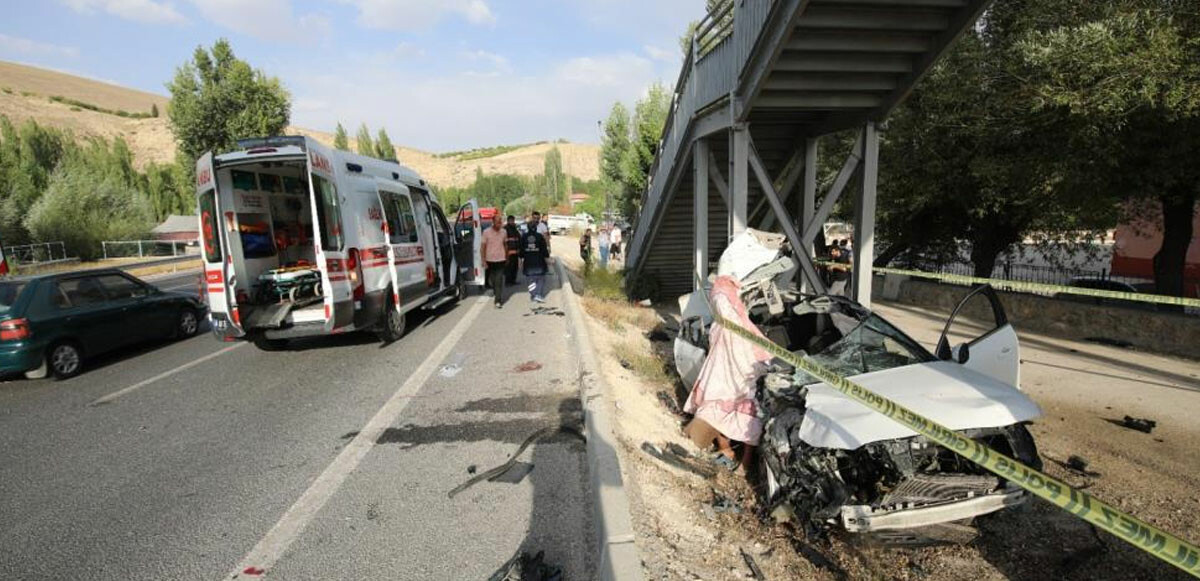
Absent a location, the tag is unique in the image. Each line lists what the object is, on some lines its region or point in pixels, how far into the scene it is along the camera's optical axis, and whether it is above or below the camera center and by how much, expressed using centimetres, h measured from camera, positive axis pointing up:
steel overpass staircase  617 +148
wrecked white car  295 -127
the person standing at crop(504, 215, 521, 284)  1382 -68
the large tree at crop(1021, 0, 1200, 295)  743 +147
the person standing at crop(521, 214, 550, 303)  1140 -78
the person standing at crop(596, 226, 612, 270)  2008 -93
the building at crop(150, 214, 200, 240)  4034 +12
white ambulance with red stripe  695 -22
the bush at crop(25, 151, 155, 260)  2920 +118
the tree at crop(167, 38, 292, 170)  3497 +765
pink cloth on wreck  444 -131
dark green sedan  665 -108
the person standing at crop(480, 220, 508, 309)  1045 -61
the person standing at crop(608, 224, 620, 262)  2438 -110
